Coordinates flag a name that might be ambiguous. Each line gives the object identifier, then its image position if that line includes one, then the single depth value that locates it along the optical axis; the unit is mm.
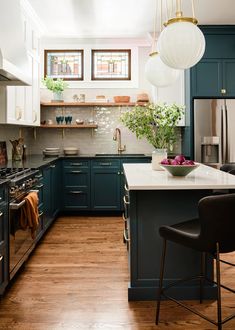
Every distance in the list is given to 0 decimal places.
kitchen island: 2682
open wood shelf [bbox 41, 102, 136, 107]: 6051
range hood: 3238
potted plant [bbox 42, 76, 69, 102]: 6012
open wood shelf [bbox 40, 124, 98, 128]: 6055
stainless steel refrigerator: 5355
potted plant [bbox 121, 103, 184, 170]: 3297
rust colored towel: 3168
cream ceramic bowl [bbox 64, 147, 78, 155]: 6133
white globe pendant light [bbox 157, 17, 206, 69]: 2494
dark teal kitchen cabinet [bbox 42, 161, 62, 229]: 4443
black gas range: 2944
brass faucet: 6312
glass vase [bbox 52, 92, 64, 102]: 6113
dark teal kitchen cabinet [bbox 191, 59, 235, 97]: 5477
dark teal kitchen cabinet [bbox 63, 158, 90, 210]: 5719
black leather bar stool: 2014
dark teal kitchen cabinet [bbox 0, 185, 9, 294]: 2650
